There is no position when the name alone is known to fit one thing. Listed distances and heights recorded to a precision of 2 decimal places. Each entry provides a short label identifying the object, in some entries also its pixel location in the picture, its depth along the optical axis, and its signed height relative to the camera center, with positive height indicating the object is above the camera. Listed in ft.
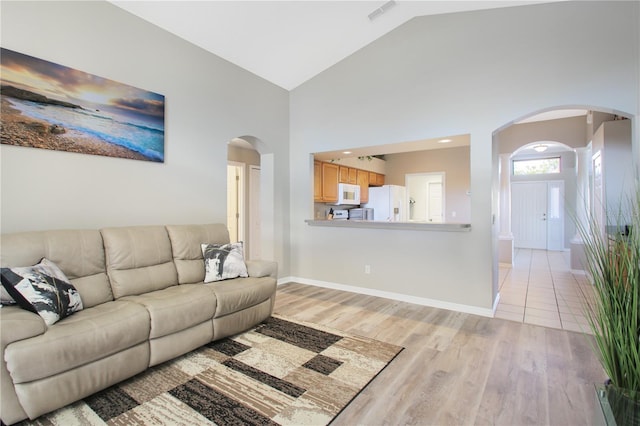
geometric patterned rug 5.95 -3.83
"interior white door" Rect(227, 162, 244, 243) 20.35 +0.72
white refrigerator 23.20 +0.77
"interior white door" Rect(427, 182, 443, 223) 28.09 +1.06
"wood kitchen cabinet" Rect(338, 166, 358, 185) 20.92 +2.60
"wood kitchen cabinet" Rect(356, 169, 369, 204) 23.21 +2.17
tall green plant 3.76 -1.10
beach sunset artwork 7.89 +2.93
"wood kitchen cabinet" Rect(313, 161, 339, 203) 18.93 +1.92
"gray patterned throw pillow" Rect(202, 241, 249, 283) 10.21 -1.65
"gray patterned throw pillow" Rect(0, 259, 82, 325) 6.25 -1.59
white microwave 20.70 +1.28
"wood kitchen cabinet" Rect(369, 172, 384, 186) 24.61 +2.70
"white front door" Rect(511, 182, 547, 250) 27.61 -0.19
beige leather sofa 5.55 -2.24
